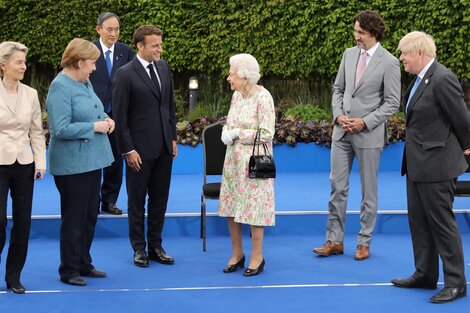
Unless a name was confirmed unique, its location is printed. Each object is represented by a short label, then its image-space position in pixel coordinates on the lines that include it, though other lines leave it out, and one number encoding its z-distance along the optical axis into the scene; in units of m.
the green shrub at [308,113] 16.59
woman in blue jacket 8.86
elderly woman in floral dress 9.43
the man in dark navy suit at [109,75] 11.40
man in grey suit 10.17
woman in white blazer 8.51
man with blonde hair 8.49
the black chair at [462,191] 10.92
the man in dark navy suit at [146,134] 9.85
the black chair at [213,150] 11.18
